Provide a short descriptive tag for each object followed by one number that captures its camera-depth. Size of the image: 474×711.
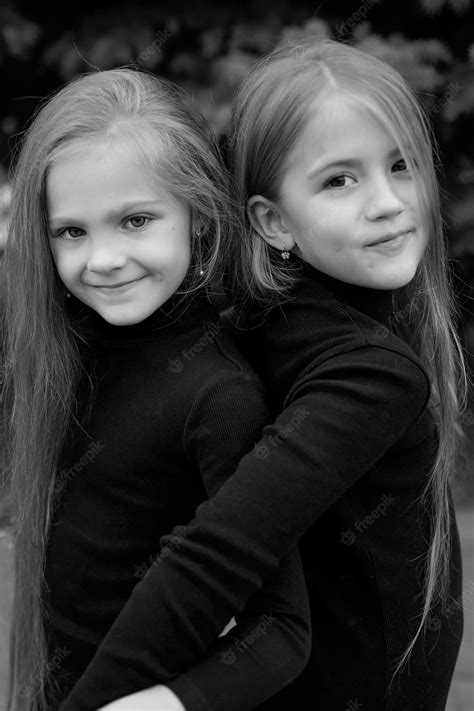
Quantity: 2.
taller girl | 1.41
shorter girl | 1.39
